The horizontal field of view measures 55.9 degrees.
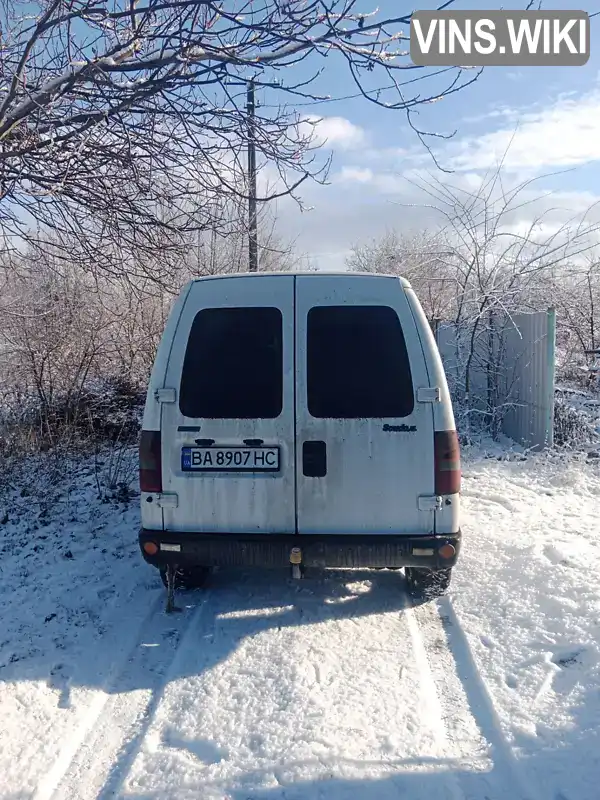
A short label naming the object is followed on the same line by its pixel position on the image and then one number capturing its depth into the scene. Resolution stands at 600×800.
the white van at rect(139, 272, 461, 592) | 3.43
